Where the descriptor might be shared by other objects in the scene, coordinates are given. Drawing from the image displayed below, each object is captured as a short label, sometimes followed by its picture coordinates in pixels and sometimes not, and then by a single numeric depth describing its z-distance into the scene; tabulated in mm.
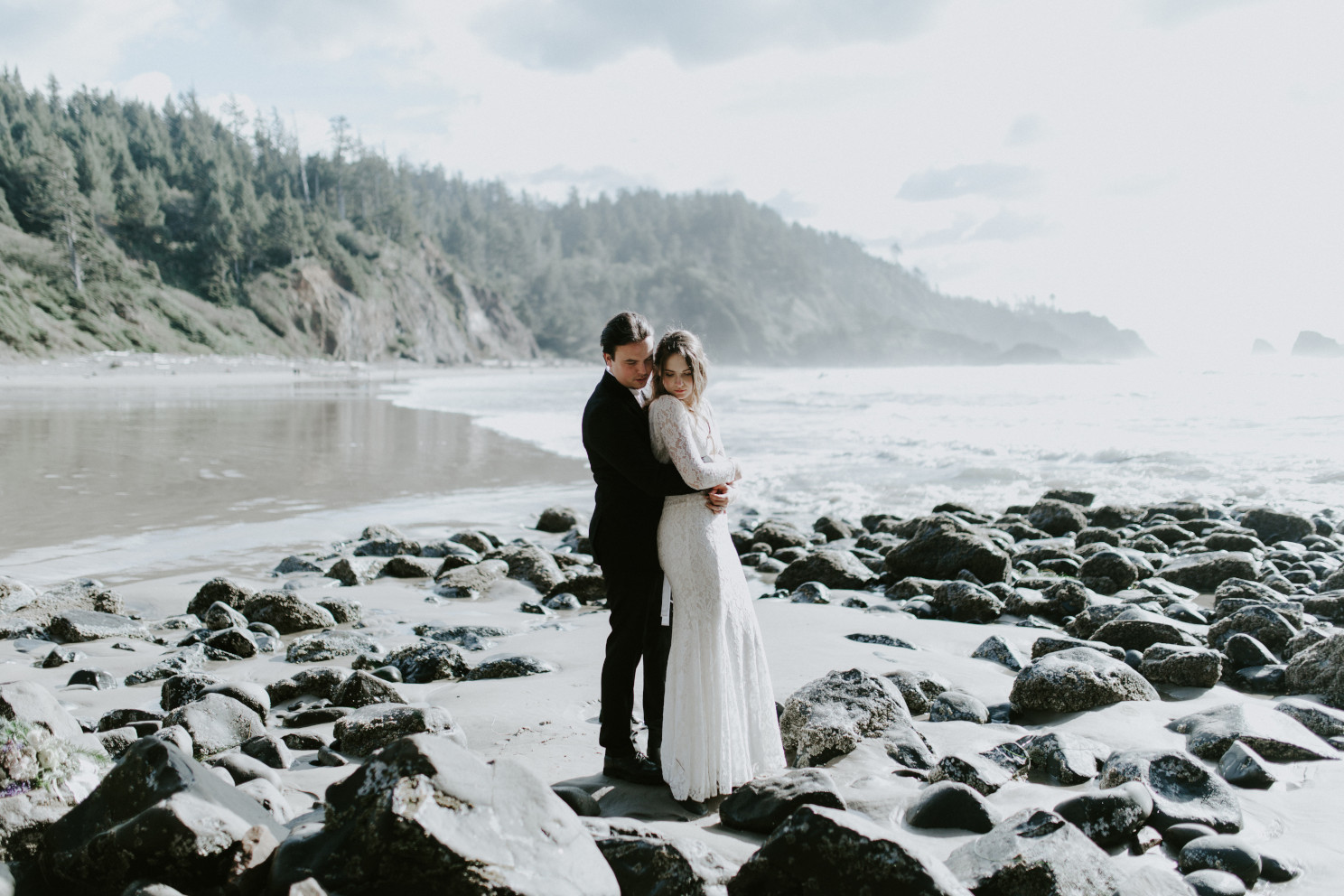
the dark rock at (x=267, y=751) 3818
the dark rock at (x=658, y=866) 2623
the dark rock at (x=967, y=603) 7277
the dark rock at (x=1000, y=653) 5867
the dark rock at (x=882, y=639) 6207
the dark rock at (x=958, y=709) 4613
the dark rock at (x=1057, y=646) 5750
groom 3572
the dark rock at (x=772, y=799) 3242
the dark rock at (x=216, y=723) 3975
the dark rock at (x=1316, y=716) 4324
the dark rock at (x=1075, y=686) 4656
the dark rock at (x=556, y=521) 11414
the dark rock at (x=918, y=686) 4770
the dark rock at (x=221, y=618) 6367
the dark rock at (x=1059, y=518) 11297
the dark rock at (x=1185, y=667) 5176
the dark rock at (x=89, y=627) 6180
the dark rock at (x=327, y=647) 5738
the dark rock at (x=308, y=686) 4832
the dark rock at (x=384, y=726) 3980
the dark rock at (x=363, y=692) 4699
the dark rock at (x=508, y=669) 5391
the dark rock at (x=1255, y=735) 4016
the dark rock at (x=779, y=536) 10094
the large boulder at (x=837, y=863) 2477
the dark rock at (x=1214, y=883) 2799
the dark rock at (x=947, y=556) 8406
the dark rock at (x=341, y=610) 6871
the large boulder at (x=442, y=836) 2279
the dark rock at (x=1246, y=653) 5477
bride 3518
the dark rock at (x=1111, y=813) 3143
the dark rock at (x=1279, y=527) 10531
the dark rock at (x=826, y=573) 8391
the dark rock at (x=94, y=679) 5109
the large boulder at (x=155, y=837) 2408
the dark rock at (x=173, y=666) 5223
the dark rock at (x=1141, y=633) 5746
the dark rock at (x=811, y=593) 7715
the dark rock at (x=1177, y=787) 3248
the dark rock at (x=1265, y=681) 5219
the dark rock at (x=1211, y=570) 8281
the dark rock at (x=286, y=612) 6535
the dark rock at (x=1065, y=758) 3773
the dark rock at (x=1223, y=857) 2941
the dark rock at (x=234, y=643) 5867
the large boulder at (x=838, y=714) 4055
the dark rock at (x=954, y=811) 3232
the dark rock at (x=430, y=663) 5398
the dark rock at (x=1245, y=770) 3734
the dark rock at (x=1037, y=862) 2664
